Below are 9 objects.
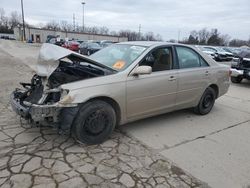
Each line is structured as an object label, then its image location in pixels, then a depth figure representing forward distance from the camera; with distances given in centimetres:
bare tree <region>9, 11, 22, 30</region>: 6900
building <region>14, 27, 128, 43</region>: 4576
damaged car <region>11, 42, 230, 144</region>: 257
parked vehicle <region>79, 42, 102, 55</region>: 1590
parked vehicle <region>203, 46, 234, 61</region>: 1706
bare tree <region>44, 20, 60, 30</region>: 7001
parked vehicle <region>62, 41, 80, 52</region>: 1978
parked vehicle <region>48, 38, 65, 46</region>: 2845
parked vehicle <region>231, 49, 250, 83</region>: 705
